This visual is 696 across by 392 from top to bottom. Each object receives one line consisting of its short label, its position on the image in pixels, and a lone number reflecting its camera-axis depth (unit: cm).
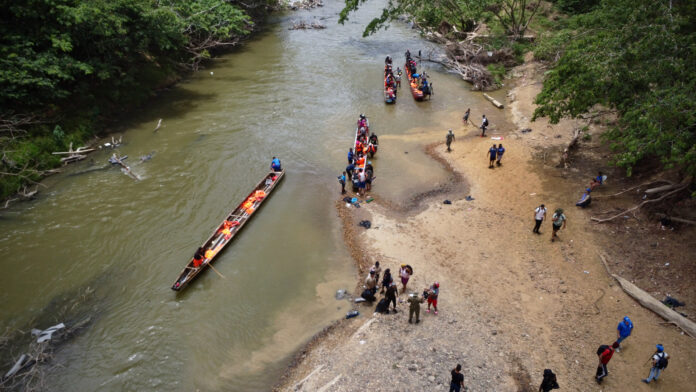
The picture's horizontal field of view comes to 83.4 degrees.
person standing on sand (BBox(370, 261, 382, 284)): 1458
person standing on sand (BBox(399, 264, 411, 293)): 1452
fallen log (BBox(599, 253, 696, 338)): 1200
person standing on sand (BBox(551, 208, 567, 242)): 1601
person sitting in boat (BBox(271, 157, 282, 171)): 2252
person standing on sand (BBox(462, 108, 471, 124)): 2782
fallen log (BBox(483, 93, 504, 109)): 3045
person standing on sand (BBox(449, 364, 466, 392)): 1030
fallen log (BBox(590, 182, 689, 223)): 1560
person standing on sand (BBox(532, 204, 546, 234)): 1653
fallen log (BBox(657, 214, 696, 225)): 1495
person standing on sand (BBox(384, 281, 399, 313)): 1348
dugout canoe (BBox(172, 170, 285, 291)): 1569
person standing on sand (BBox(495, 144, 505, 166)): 2217
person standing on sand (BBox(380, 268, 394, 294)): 1427
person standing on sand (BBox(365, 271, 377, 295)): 1444
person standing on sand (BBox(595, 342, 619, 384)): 1076
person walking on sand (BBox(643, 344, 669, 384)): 1051
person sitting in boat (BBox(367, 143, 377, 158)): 2408
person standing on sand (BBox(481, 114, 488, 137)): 2581
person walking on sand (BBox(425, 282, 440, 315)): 1329
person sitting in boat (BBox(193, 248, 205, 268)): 1593
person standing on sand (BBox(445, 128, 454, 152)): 2456
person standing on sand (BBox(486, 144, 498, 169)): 2208
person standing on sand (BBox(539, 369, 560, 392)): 1025
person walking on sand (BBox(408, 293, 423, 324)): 1289
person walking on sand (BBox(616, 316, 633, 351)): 1158
